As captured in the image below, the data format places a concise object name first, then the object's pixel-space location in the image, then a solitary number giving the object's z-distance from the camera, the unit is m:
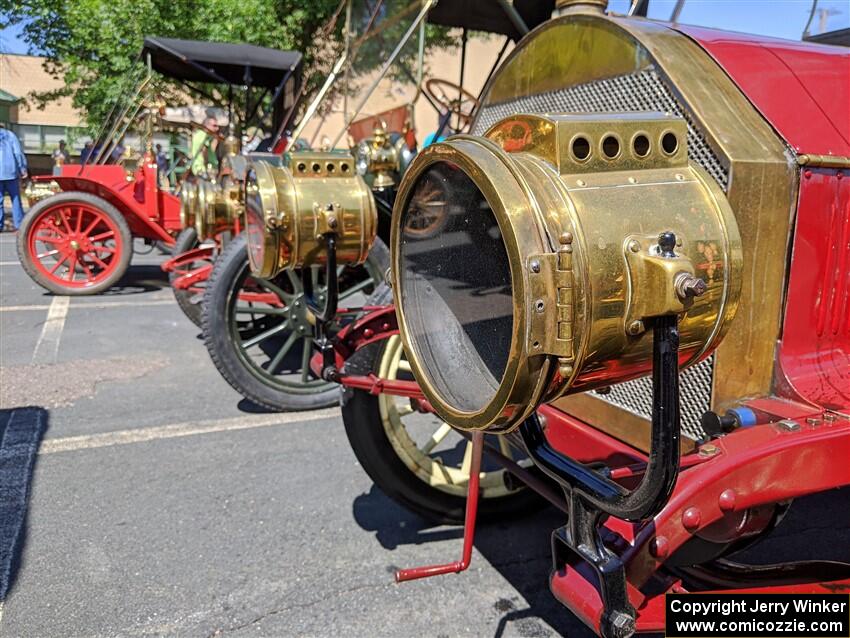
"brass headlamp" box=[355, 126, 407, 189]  3.80
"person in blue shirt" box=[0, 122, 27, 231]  9.67
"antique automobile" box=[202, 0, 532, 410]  2.33
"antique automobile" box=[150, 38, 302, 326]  4.31
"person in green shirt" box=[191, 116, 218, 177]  9.70
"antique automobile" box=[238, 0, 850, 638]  1.00
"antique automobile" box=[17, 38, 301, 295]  6.57
